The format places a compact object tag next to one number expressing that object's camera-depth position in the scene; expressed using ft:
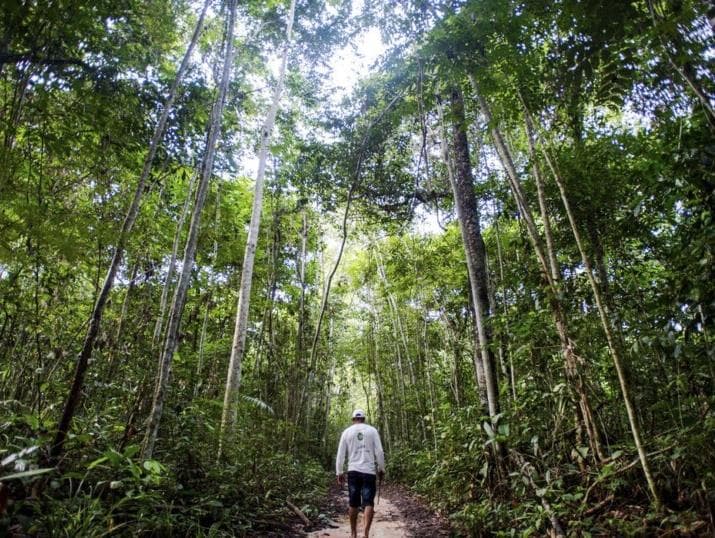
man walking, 17.38
